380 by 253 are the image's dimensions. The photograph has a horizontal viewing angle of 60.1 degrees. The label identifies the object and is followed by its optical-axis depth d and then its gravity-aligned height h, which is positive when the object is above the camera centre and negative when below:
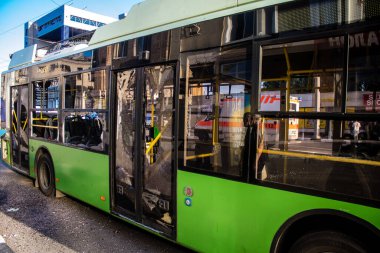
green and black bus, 2.39 -0.07
